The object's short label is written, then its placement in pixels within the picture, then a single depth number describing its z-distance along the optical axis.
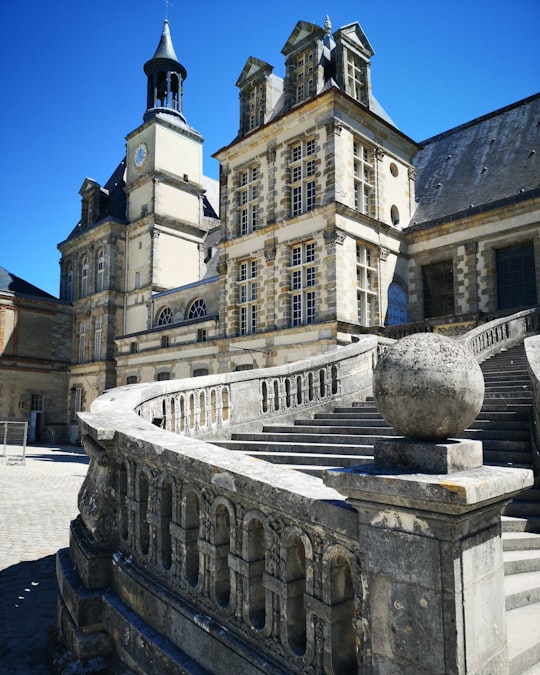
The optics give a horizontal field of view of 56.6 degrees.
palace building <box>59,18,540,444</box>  18.00
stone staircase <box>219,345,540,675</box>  3.15
